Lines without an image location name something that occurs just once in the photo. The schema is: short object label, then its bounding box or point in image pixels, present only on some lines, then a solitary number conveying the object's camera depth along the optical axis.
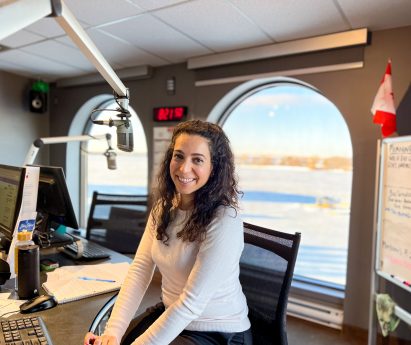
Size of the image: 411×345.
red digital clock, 3.45
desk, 1.07
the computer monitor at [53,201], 1.80
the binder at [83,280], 1.36
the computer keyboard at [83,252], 1.80
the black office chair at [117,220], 2.44
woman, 1.17
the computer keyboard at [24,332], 1.00
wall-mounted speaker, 4.44
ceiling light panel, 2.79
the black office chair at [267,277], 1.28
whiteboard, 1.99
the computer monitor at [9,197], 1.45
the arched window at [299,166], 3.01
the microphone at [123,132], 1.55
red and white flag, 2.18
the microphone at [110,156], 2.38
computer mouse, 1.21
